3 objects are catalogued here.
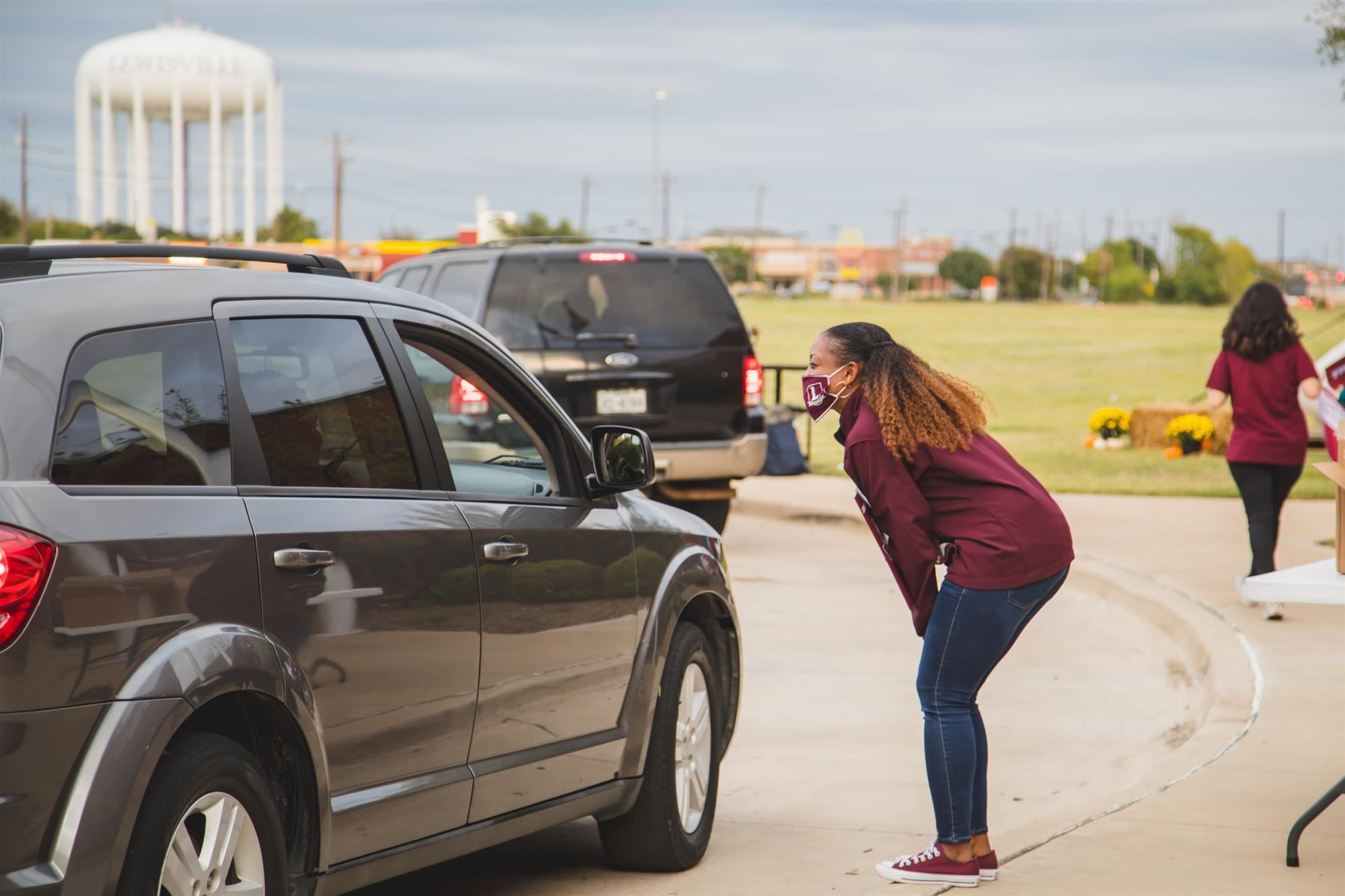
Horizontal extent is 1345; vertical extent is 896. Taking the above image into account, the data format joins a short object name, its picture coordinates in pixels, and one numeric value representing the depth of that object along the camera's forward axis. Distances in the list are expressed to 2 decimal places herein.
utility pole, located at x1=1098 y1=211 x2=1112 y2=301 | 153.38
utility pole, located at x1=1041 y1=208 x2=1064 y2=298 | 153.41
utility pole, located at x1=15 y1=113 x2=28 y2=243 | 85.88
